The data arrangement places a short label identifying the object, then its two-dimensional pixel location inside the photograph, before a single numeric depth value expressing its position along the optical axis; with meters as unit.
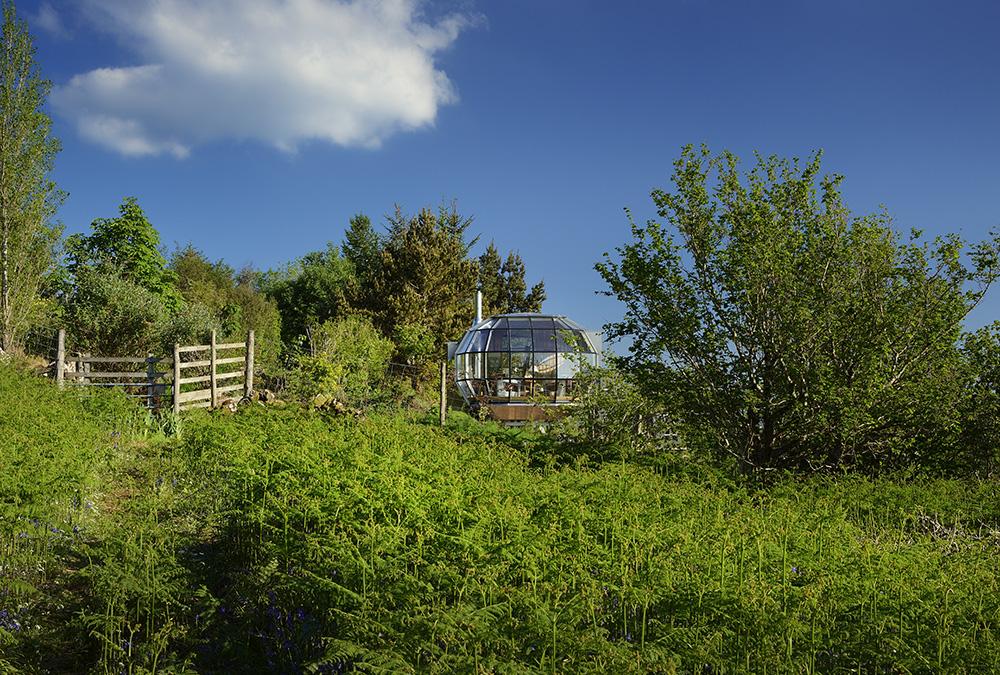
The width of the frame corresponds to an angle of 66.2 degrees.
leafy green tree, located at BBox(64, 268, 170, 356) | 24.09
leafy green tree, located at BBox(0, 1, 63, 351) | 24.38
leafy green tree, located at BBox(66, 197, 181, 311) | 32.75
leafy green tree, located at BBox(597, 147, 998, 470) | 10.69
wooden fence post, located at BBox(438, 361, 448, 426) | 17.91
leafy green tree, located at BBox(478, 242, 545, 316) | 41.78
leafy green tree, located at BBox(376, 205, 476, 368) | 34.47
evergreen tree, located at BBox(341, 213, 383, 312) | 42.84
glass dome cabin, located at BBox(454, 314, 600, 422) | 23.98
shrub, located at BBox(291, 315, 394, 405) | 19.50
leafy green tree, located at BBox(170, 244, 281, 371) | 34.09
